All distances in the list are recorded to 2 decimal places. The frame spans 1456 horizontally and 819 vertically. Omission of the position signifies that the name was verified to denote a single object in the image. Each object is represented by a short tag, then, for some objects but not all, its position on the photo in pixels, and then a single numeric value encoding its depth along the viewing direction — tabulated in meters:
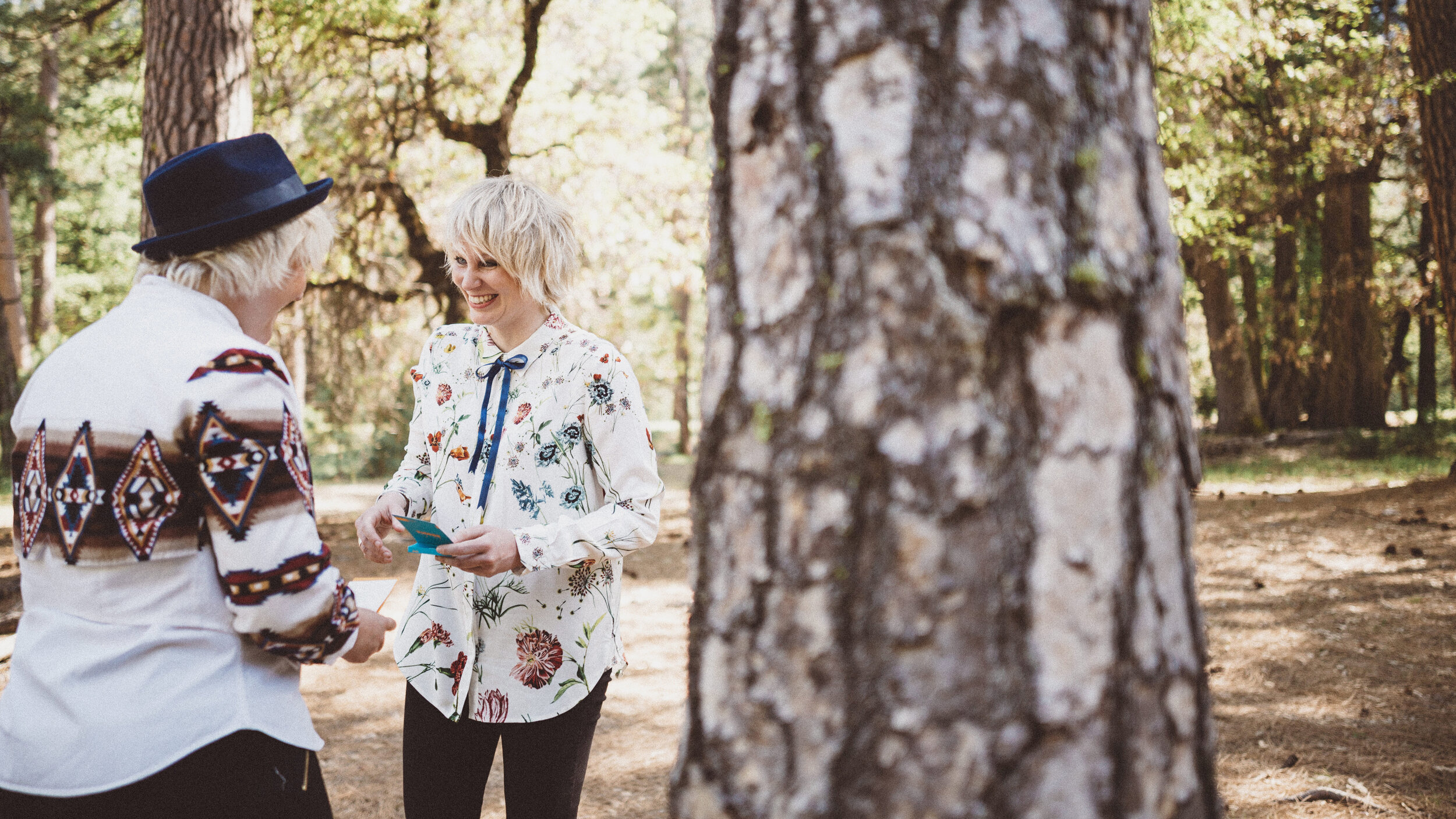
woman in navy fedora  1.45
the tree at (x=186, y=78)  5.38
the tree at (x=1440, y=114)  7.71
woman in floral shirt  2.29
